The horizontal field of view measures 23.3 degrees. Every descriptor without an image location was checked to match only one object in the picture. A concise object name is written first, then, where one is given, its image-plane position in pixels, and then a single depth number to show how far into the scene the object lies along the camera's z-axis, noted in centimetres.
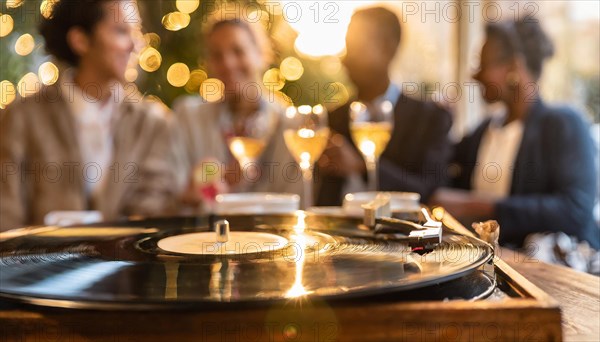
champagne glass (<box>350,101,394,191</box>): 146
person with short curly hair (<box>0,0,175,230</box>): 192
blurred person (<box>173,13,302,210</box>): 218
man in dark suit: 196
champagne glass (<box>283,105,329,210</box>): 137
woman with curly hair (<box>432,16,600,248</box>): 161
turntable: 79
